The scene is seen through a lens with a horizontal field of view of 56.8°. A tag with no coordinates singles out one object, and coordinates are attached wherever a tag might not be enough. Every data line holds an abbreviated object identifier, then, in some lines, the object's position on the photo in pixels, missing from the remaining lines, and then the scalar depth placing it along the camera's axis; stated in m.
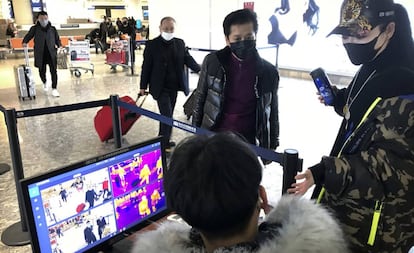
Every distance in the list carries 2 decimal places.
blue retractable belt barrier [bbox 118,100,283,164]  1.58
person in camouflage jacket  1.21
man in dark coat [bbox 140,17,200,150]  4.18
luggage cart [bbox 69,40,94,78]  10.47
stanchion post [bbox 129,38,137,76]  10.56
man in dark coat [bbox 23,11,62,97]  7.18
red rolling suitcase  4.71
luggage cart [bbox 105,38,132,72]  10.97
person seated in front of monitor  0.73
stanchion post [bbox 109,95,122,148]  2.49
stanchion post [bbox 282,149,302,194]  1.47
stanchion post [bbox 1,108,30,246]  2.44
